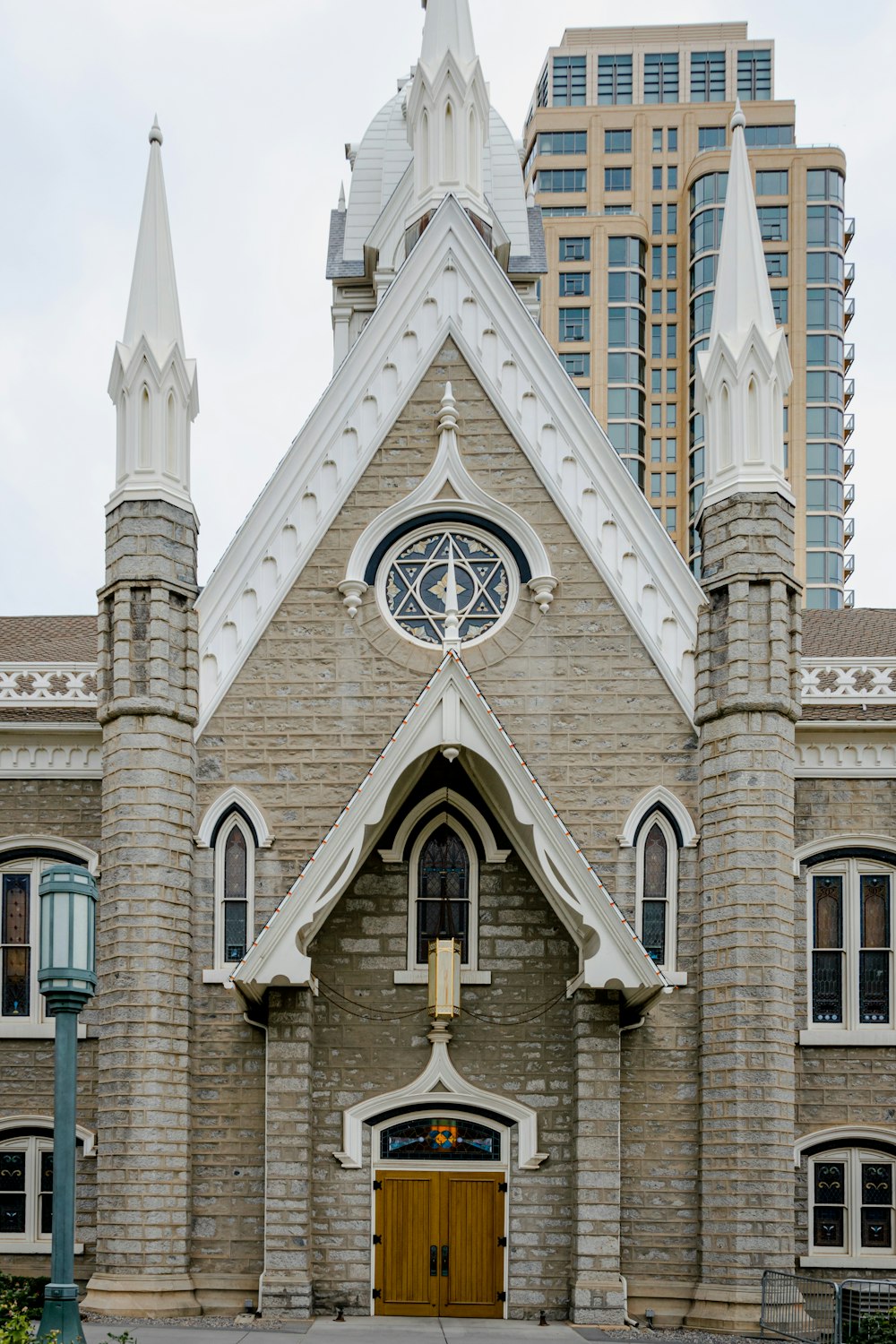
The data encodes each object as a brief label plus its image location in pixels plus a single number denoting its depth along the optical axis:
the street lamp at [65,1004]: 12.79
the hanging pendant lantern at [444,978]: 21.08
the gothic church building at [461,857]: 20.98
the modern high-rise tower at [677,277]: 91.38
